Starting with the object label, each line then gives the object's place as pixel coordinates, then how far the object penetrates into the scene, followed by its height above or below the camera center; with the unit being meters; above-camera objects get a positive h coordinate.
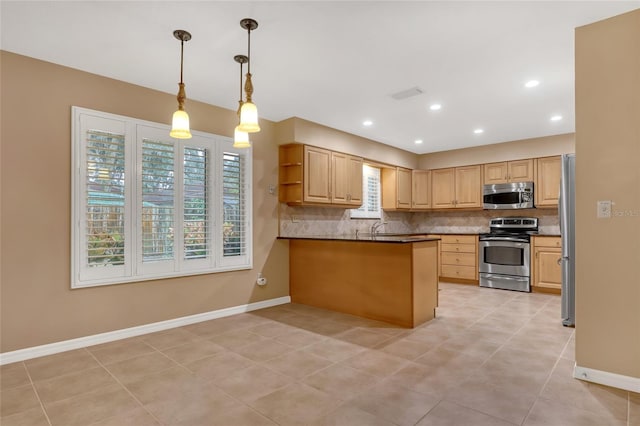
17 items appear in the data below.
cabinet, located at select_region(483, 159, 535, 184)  6.09 +0.83
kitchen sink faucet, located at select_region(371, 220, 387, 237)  6.34 -0.16
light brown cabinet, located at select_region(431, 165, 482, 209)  6.72 +0.60
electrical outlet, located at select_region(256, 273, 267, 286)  4.71 -0.85
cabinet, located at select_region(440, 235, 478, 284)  6.43 -0.77
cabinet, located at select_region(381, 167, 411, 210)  6.89 +0.58
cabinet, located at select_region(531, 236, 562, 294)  5.49 -0.74
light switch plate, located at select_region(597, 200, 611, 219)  2.45 +0.06
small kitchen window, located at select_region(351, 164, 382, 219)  6.57 +0.43
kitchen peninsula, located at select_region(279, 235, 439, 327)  3.84 -0.73
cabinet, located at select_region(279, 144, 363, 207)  4.95 +0.61
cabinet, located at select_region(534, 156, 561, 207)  5.82 +0.60
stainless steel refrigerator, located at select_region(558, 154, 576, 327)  3.73 -0.19
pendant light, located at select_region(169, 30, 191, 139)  2.53 +0.72
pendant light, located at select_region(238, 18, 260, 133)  2.49 +0.76
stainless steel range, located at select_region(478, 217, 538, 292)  5.78 -0.64
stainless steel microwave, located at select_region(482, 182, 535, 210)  6.06 +0.39
